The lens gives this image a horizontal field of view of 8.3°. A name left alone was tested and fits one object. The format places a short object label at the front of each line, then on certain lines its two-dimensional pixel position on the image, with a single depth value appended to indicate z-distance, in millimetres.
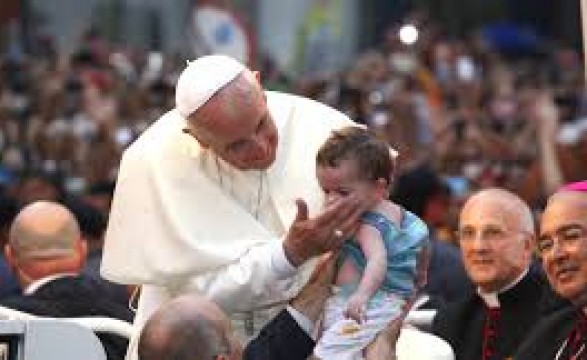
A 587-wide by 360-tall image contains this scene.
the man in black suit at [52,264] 15296
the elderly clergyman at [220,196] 11937
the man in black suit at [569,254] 11998
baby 11249
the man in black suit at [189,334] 9880
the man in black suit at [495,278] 14244
